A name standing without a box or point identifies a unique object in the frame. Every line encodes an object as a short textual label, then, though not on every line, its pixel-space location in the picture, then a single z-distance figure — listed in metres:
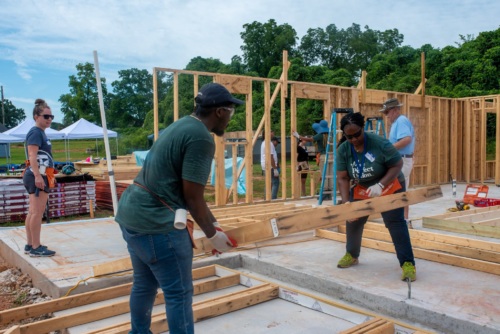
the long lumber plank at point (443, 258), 4.28
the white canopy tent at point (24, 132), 18.17
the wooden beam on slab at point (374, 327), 3.00
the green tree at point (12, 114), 77.62
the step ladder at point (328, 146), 8.15
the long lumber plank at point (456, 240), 4.85
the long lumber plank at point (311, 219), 2.90
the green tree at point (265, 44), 36.53
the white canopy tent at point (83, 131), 18.41
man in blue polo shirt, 6.01
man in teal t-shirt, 2.31
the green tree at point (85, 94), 53.19
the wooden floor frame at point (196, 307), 3.15
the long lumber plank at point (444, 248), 4.57
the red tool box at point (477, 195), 8.40
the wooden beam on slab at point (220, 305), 3.16
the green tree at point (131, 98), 55.12
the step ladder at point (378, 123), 8.19
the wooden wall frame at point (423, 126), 9.20
